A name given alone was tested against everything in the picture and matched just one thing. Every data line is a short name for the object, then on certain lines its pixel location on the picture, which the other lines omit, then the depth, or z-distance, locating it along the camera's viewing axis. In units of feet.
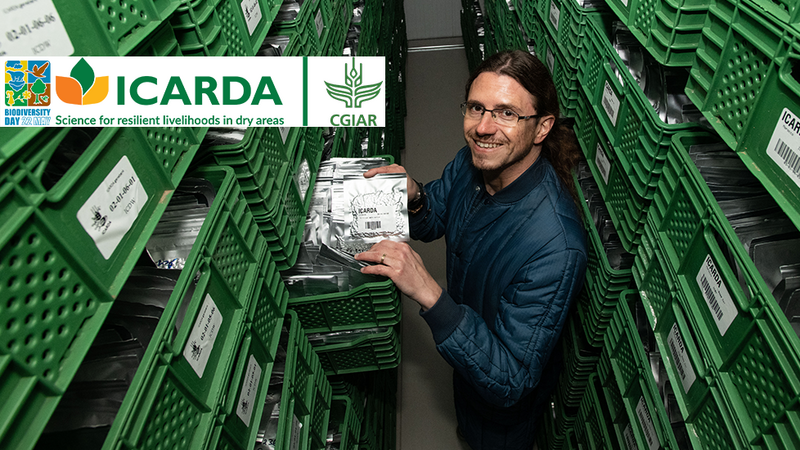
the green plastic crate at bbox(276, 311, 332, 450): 3.61
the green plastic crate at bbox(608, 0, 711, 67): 3.44
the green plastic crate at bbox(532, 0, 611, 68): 5.64
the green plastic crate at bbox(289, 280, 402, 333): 4.74
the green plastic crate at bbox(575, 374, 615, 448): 5.24
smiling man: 4.85
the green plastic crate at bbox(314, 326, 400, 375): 5.16
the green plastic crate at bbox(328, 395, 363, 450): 5.09
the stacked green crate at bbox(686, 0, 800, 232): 2.43
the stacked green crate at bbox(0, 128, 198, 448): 1.53
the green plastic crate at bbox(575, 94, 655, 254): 4.37
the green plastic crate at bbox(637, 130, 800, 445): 2.41
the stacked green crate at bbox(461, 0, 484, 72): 14.66
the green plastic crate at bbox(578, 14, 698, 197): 3.87
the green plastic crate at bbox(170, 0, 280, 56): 2.93
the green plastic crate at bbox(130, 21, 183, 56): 2.60
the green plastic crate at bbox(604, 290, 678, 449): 3.80
